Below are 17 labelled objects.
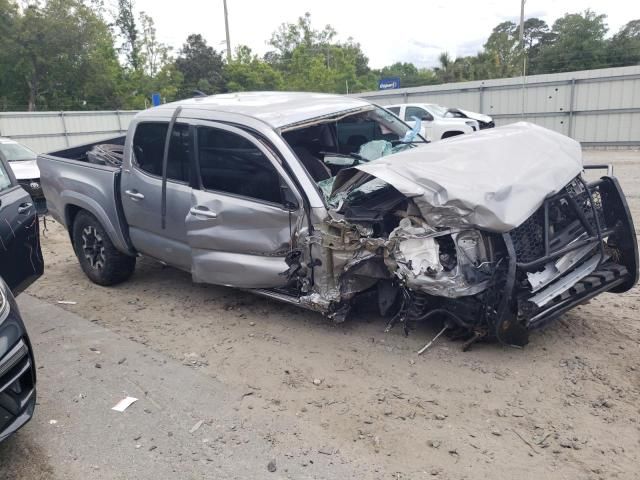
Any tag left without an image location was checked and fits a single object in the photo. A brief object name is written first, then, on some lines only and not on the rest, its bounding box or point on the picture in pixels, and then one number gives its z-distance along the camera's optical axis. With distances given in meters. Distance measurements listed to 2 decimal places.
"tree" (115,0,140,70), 48.62
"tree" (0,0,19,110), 30.08
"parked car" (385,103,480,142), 15.10
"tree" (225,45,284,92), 33.34
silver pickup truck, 3.58
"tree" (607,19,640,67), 34.84
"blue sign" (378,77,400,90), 29.32
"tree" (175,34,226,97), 54.15
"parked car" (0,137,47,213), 9.54
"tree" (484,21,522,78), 40.69
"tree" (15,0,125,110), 30.61
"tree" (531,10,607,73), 36.44
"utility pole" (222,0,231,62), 31.59
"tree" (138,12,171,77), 37.81
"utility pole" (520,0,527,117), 28.27
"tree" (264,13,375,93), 32.44
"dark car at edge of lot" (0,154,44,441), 2.71
